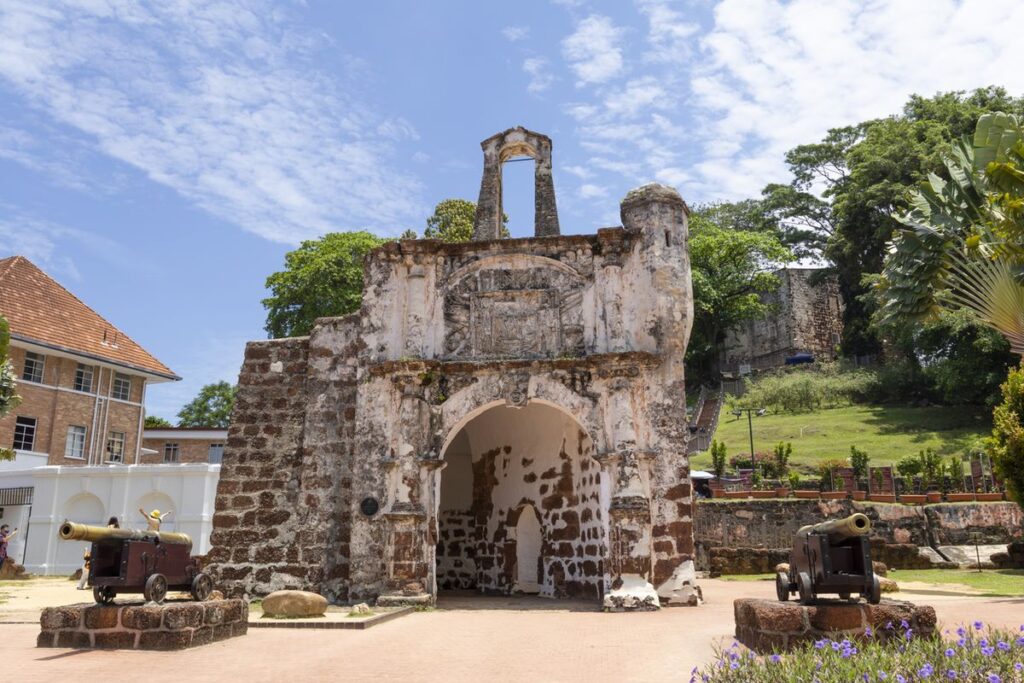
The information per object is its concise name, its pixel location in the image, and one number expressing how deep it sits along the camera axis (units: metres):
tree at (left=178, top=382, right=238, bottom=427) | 53.59
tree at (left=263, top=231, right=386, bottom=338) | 34.06
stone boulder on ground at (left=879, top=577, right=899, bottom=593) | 12.54
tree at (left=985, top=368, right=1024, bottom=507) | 14.30
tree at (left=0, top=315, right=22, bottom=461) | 17.11
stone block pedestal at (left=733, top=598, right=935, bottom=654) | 6.99
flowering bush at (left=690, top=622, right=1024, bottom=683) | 5.05
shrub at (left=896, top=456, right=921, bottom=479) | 24.64
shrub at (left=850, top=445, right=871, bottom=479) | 25.22
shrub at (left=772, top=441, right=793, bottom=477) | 27.75
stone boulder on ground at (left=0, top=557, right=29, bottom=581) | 23.30
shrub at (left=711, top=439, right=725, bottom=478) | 27.62
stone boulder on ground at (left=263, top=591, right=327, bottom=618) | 10.95
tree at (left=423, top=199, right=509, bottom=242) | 30.11
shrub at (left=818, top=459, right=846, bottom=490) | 23.86
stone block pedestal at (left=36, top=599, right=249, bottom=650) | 8.12
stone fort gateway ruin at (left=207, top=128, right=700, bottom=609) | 12.87
